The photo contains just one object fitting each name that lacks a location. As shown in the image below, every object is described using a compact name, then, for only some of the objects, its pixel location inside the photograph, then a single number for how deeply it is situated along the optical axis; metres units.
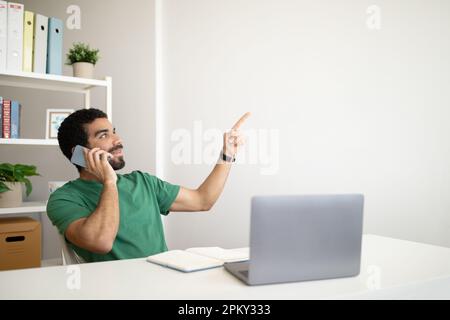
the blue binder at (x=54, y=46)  2.40
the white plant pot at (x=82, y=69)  2.52
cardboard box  2.23
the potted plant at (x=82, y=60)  2.52
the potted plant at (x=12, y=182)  2.32
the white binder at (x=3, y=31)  2.23
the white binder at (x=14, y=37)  2.26
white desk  0.89
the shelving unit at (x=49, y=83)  2.30
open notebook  1.10
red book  2.32
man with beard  1.37
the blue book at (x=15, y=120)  2.35
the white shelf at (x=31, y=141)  2.27
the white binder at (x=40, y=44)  2.35
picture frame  2.58
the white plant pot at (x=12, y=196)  2.32
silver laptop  0.93
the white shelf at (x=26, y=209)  2.27
